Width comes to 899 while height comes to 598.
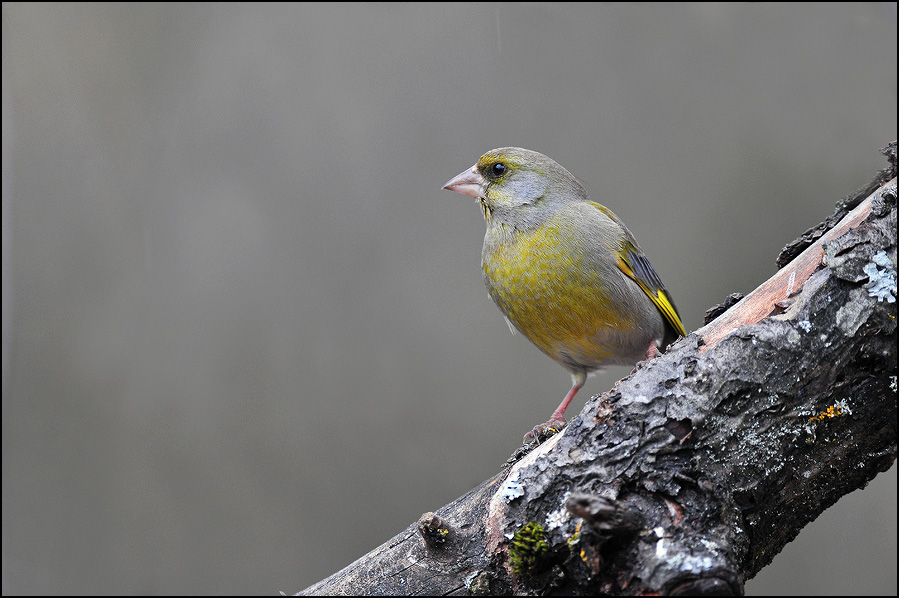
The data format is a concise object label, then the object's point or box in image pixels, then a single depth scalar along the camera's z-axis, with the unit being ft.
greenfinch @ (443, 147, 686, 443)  16.87
